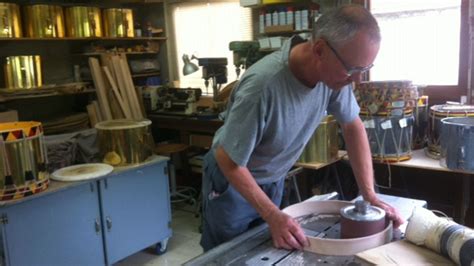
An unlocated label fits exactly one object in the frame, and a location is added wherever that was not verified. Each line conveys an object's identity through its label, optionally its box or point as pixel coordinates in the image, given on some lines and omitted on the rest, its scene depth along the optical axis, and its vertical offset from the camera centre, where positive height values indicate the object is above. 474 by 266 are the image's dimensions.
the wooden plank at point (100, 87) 4.01 -0.13
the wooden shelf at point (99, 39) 3.77 +0.34
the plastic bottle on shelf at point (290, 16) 3.59 +0.39
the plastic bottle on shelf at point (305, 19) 3.54 +0.36
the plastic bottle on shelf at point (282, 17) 3.64 +0.39
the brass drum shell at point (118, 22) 4.39 +0.50
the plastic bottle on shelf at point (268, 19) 3.73 +0.39
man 1.16 -0.17
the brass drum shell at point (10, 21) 3.60 +0.46
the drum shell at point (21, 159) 2.26 -0.44
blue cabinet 2.45 -0.90
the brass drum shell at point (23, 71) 3.77 +0.04
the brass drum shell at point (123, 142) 2.93 -0.47
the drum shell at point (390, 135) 2.78 -0.47
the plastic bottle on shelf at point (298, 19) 3.56 +0.36
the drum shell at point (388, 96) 2.76 -0.23
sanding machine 1.12 -0.50
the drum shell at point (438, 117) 2.66 -0.37
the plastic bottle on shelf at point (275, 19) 3.69 +0.38
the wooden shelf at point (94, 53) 4.34 +0.19
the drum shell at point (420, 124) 2.98 -0.45
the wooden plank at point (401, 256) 1.05 -0.48
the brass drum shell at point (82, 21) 4.11 +0.49
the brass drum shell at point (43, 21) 3.83 +0.47
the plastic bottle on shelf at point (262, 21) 3.81 +0.38
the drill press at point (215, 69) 4.02 -0.02
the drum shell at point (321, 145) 2.95 -0.55
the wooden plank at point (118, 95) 4.07 -0.22
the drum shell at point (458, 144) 2.43 -0.49
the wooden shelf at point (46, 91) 3.67 -0.14
